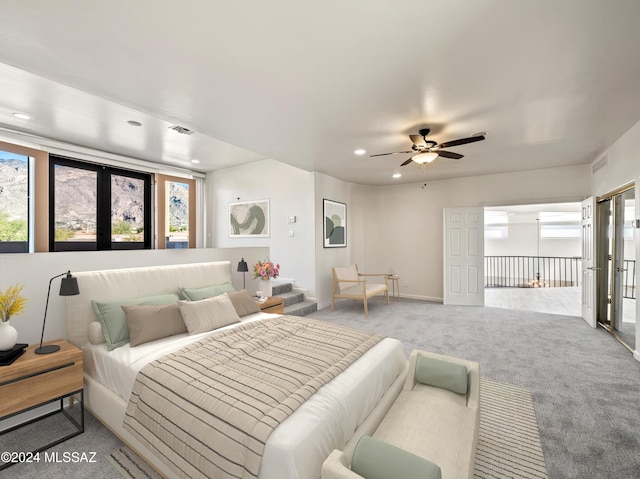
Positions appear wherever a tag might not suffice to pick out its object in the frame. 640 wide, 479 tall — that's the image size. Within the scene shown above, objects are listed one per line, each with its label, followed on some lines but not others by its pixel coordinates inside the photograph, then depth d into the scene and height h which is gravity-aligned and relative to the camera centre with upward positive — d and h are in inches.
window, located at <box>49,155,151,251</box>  189.6 +23.4
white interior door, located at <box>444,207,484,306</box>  232.8 -14.0
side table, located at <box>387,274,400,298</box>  272.4 -42.0
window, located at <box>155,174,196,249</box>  233.8 +23.5
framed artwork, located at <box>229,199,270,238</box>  241.1 +17.2
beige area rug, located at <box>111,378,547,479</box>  68.2 -54.0
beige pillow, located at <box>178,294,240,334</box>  101.7 -26.9
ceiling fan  133.3 +42.0
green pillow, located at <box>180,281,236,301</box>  116.9 -21.5
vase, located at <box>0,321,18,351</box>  76.5 -25.3
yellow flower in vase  78.8 -17.3
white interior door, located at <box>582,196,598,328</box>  175.6 -15.5
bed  51.5 -34.5
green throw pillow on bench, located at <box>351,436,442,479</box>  44.9 -35.9
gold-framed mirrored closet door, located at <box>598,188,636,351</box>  160.8 -15.9
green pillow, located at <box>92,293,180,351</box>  91.3 -25.7
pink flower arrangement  158.2 -17.0
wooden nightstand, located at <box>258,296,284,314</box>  144.8 -33.5
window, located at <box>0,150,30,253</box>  159.5 +20.9
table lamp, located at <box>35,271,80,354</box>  82.3 -14.5
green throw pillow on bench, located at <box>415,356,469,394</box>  76.6 -36.2
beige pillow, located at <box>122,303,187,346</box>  92.0 -26.9
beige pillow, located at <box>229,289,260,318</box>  122.0 -27.0
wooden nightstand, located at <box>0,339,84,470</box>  71.2 -36.6
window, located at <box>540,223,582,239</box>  432.6 +11.2
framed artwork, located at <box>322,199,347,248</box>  231.0 +12.7
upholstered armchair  208.1 -36.6
